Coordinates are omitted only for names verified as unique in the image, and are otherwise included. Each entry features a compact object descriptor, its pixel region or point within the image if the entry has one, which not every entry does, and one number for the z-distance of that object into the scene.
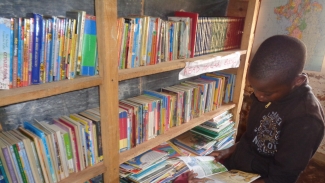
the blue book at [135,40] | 1.04
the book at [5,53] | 0.68
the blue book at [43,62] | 0.76
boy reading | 0.93
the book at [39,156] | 0.83
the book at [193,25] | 1.30
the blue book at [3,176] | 0.78
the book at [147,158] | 1.28
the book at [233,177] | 1.13
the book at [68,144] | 0.92
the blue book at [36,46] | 0.75
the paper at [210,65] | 1.29
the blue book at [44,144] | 0.85
